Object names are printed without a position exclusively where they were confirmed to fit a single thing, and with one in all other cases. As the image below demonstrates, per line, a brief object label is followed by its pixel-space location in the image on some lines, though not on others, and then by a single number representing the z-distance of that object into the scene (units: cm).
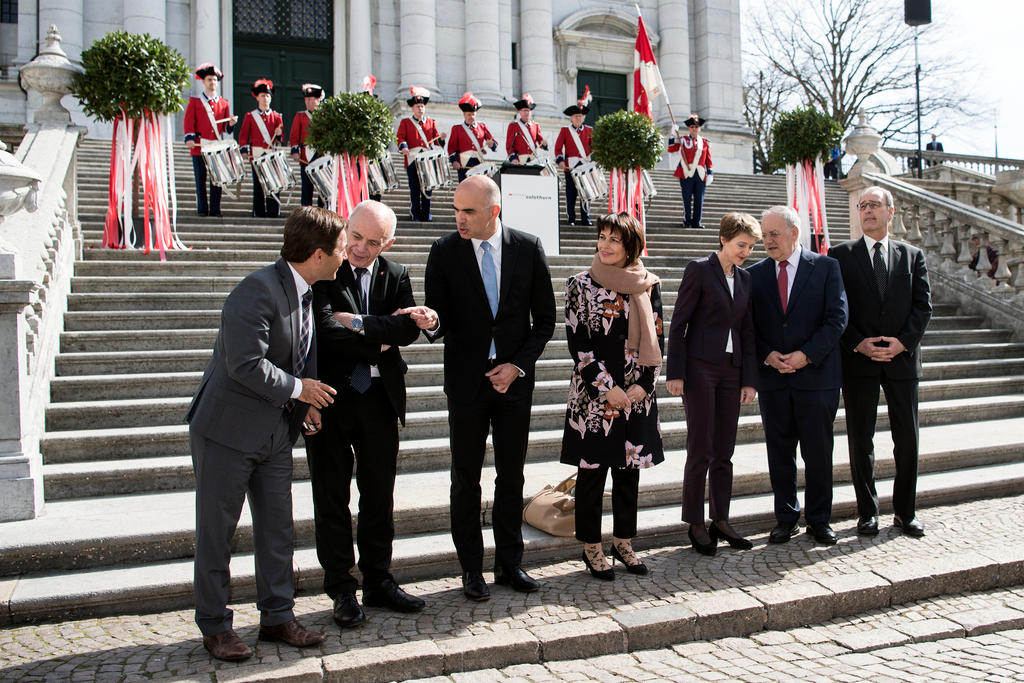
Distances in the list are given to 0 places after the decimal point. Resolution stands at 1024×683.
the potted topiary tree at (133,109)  988
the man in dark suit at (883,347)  580
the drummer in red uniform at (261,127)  1364
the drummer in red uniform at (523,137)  1521
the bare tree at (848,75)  4025
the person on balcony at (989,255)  1201
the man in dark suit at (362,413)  431
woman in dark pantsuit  545
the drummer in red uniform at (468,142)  1494
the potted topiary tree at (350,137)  1176
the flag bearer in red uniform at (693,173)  1526
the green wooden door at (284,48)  2253
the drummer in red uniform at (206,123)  1235
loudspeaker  801
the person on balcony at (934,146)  2859
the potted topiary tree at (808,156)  1370
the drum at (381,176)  1291
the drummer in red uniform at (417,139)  1350
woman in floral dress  495
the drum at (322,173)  1241
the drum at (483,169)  1468
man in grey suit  383
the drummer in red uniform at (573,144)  1529
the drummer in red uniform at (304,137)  1335
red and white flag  1518
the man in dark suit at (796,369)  563
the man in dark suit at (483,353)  466
